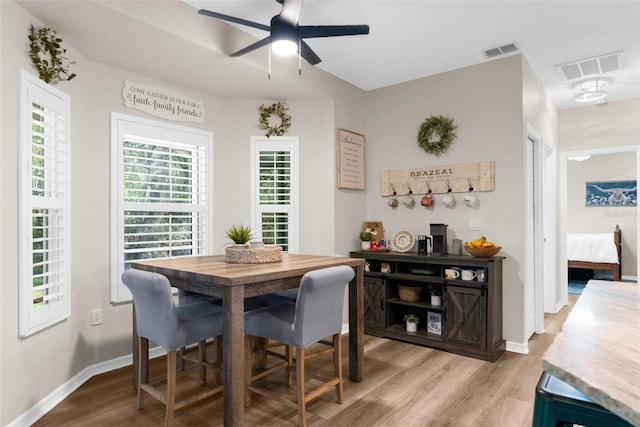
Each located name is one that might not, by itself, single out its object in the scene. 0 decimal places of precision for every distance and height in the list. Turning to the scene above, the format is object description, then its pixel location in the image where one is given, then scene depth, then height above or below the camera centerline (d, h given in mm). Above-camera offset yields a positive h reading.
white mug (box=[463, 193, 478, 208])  3773 +111
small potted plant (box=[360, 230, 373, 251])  4281 -307
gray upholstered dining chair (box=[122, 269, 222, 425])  2131 -661
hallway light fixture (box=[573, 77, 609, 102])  4090 +1332
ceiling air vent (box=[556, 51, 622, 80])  3584 +1425
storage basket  3850 -825
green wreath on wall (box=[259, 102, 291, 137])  4047 +1009
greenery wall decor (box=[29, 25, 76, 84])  2357 +1027
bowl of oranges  3439 -336
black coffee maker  3795 -268
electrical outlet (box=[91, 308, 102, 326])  3006 -821
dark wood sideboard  3389 -887
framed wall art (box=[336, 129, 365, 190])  4195 +587
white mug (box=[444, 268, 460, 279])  3566 -582
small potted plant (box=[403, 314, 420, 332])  3845 -1123
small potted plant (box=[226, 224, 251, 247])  2770 -180
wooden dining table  1994 -431
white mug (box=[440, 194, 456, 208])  3906 +114
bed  6824 -745
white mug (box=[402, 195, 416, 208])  4205 +114
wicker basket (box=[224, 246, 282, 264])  2619 -298
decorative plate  4055 -316
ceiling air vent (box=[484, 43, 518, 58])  3403 +1467
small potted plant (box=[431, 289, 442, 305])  3688 -830
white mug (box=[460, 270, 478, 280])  3492 -577
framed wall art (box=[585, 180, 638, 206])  7486 +351
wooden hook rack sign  3740 +345
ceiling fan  2402 +1167
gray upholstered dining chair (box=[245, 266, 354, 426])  2191 -663
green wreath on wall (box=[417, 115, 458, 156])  3949 +808
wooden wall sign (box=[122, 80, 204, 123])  3233 +993
